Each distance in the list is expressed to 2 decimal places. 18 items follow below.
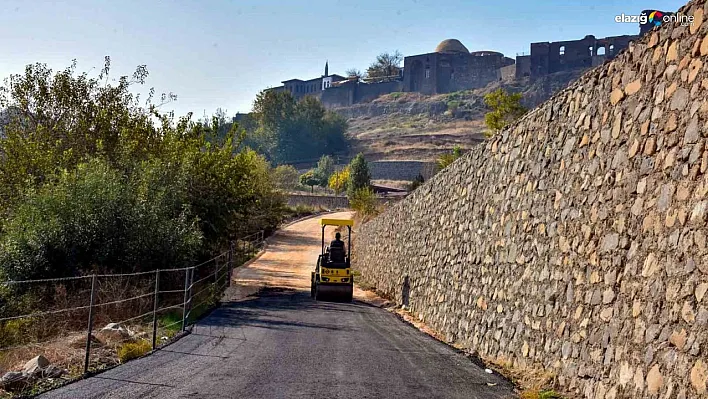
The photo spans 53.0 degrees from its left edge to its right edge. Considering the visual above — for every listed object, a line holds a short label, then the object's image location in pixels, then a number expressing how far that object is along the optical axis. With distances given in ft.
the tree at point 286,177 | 220.76
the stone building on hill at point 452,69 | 458.91
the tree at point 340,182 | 295.48
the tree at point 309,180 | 327.26
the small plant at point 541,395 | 26.62
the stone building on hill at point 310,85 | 542.16
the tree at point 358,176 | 252.42
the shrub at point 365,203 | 186.80
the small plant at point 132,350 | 36.17
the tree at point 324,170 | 328.49
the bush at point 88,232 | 60.39
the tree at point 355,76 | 528.17
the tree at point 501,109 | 143.64
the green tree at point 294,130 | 394.32
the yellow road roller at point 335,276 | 77.97
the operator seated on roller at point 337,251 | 77.71
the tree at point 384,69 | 524.93
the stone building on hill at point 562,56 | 368.07
